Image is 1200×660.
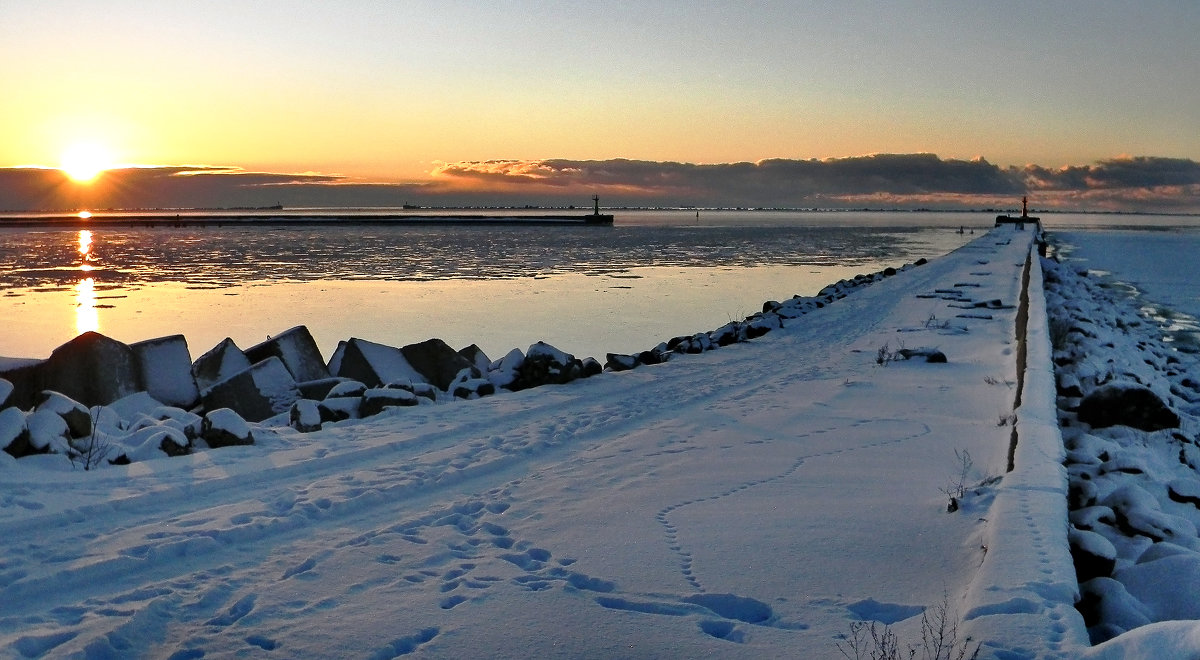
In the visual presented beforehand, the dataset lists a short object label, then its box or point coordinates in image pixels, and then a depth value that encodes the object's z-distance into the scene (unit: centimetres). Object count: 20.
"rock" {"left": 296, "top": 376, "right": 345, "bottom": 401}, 883
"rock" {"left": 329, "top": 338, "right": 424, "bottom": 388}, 977
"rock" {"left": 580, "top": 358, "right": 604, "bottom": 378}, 920
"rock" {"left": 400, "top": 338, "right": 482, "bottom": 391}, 1020
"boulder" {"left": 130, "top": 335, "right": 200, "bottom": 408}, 862
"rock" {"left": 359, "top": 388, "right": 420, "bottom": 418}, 741
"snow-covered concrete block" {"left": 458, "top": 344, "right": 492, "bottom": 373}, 1067
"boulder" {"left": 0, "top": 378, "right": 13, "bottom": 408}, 653
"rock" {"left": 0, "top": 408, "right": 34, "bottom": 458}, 560
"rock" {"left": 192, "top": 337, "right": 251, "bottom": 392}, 949
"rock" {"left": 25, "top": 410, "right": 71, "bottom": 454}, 574
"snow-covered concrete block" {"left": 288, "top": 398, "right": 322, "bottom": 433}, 677
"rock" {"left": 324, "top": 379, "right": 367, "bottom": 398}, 785
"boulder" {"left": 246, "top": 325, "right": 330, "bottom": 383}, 975
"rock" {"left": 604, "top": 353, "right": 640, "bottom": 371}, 977
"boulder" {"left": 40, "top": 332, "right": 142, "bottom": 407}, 842
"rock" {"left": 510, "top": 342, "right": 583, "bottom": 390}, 874
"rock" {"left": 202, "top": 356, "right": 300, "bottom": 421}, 835
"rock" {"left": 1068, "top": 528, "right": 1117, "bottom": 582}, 383
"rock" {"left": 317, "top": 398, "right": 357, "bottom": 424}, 725
